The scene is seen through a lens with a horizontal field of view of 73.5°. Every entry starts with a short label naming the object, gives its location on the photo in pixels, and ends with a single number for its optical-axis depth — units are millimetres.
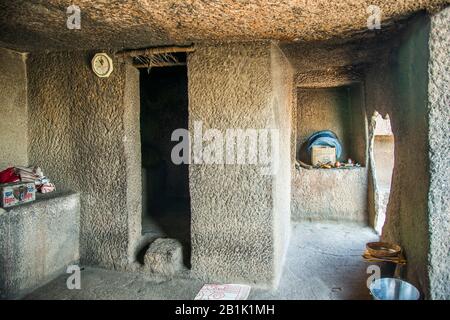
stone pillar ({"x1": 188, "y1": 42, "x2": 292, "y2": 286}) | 2711
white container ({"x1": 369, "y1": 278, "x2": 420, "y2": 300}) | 2285
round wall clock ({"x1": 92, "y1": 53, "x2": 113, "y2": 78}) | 2973
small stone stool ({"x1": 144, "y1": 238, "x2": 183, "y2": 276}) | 2943
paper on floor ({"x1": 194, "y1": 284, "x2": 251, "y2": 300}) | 2596
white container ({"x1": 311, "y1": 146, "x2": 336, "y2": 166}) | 5020
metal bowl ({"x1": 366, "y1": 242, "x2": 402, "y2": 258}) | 2650
